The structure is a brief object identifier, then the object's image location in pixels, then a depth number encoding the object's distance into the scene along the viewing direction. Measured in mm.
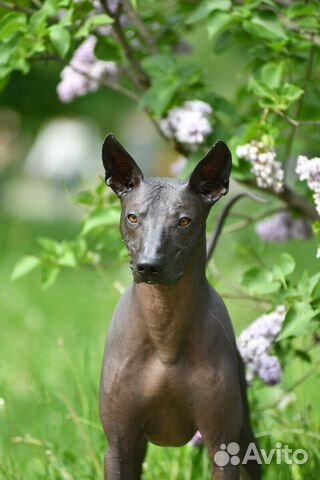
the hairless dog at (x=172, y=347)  5180
